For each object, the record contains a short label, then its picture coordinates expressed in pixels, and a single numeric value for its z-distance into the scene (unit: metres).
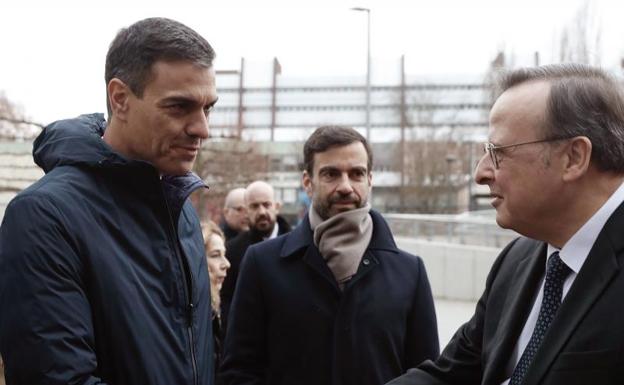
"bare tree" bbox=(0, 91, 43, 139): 11.85
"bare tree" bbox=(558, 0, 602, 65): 22.66
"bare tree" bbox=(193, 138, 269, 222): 20.58
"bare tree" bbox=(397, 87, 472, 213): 39.50
